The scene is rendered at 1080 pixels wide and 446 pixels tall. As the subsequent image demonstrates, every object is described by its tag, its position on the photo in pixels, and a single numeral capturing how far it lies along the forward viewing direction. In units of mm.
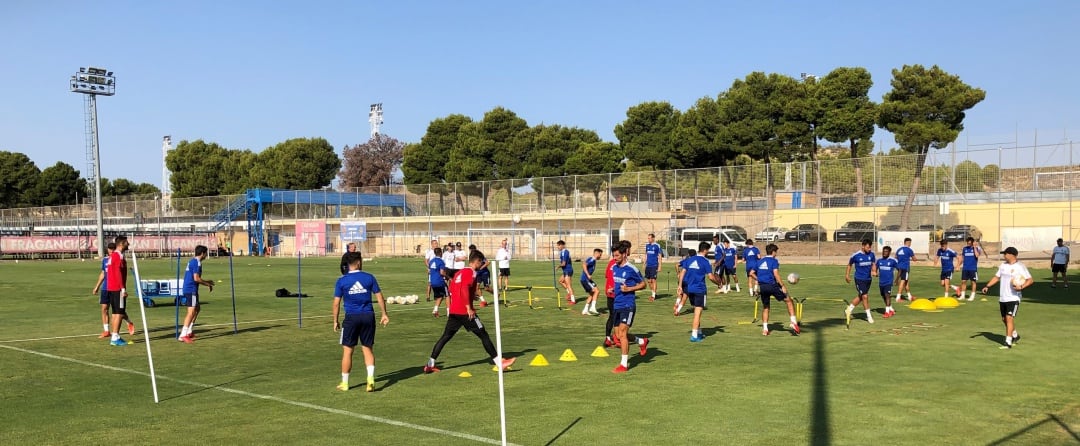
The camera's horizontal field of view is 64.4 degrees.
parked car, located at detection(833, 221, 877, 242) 52000
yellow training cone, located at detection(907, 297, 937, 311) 23500
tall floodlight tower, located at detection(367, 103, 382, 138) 139125
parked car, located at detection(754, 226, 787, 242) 55875
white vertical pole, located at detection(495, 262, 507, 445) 7895
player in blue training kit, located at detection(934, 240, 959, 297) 26422
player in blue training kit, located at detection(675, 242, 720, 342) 17141
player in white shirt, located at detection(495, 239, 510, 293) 29312
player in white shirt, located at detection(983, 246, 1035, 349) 15805
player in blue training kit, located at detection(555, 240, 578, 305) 26822
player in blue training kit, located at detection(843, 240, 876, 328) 20000
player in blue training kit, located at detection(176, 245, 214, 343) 16953
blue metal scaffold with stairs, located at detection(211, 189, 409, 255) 79312
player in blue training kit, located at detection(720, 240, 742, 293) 29984
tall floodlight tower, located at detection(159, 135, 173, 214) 92562
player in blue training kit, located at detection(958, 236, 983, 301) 26406
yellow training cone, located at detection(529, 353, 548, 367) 14055
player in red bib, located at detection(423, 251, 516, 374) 13219
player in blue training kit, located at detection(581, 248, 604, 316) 22338
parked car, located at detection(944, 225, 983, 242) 48062
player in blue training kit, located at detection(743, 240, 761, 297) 27281
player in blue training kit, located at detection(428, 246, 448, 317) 22641
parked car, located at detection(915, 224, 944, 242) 49156
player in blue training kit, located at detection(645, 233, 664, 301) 28031
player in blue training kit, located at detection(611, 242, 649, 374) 13781
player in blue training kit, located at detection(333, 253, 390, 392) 11633
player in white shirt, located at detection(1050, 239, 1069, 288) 29919
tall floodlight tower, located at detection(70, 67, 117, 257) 76375
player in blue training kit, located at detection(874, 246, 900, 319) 21234
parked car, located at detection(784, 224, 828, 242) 53938
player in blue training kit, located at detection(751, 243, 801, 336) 17422
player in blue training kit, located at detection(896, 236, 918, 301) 26250
